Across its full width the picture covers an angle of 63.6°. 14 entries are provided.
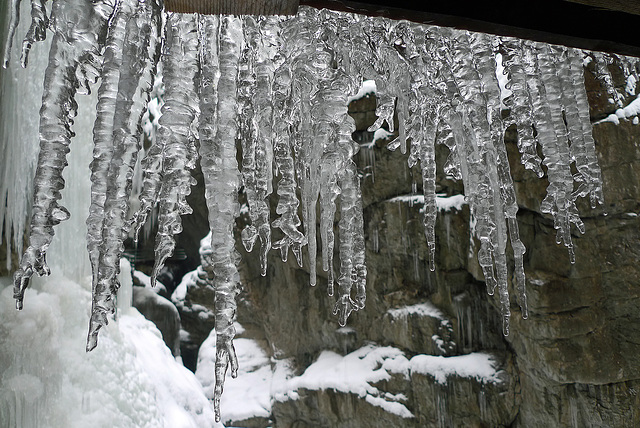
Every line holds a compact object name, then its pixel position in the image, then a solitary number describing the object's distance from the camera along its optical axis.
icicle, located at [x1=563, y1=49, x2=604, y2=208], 1.91
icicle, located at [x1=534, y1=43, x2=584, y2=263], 1.87
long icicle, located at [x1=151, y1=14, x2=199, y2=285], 1.42
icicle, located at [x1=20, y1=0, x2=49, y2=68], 1.30
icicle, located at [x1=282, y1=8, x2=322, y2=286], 1.70
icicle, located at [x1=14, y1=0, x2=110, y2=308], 1.29
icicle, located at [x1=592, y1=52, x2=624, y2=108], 1.99
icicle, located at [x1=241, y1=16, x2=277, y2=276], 1.82
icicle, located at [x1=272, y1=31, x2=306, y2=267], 1.83
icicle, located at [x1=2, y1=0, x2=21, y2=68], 1.32
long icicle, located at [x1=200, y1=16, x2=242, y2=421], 1.41
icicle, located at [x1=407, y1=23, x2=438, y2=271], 1.90
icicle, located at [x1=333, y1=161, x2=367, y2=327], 1.84
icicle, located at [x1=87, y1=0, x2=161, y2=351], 1.35
